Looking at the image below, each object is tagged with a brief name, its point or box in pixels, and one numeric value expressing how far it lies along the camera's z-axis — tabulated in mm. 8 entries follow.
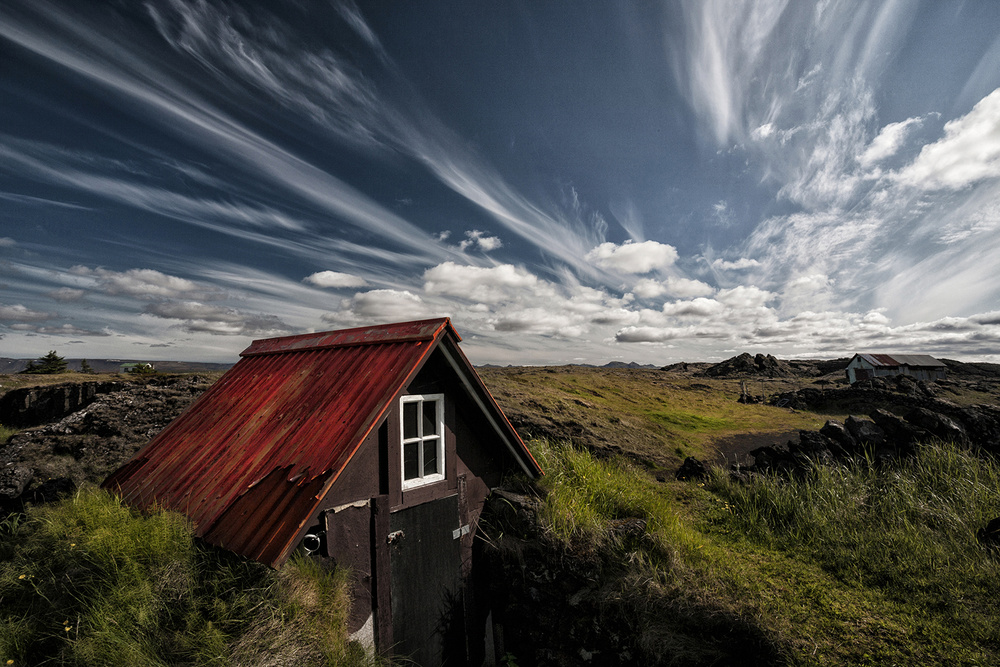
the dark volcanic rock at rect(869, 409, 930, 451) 10711
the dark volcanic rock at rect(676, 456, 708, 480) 12539
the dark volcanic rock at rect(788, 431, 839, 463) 11148
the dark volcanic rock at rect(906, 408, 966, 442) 10523
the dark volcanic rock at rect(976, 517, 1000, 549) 6574
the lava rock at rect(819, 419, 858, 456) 11594
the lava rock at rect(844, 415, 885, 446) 11289
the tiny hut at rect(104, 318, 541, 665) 5066
